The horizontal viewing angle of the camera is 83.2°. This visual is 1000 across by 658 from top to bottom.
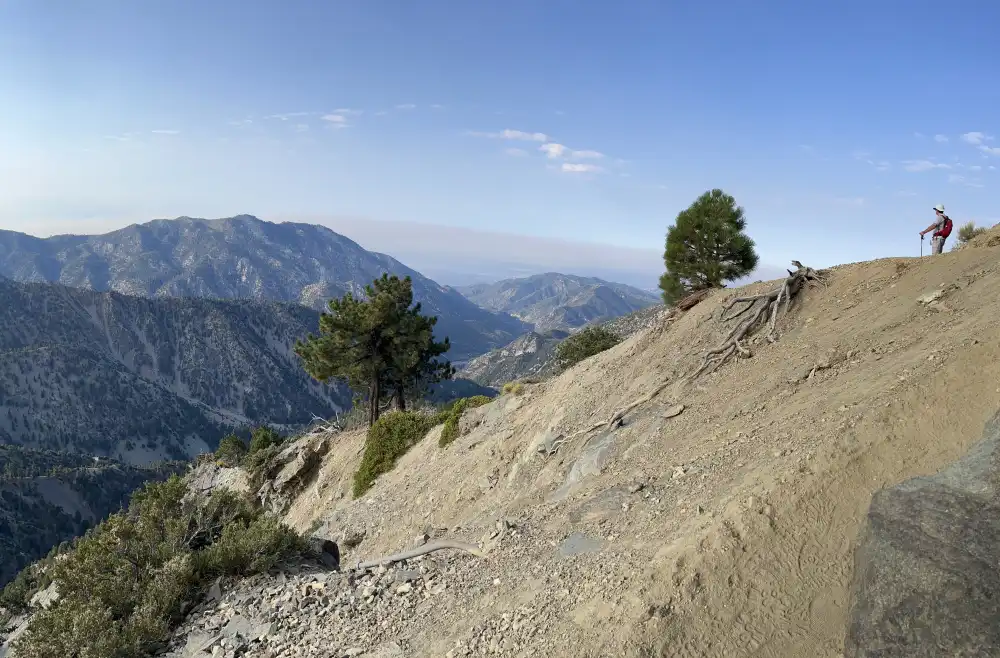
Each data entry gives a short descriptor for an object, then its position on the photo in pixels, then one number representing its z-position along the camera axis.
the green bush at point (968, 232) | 18.74
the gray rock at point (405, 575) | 9.38
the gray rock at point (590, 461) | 12.30
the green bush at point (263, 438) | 53.33
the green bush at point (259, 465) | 32.34
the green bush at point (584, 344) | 40.28
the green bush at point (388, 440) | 24.18
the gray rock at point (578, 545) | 8.33
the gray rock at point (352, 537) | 18.16
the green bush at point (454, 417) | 21.72
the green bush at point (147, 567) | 8.80
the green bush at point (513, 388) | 21.85
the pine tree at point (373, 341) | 27.81
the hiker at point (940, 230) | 15.09
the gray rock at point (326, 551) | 12.07
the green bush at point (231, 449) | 62.68
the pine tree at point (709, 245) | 20.38
